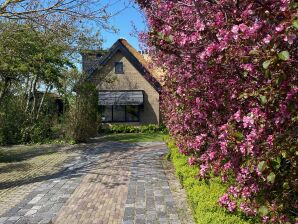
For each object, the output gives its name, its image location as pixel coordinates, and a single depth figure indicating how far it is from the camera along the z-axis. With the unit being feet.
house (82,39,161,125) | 58.40
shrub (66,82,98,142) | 41.23
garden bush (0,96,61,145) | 42.17
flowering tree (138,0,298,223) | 6.14
